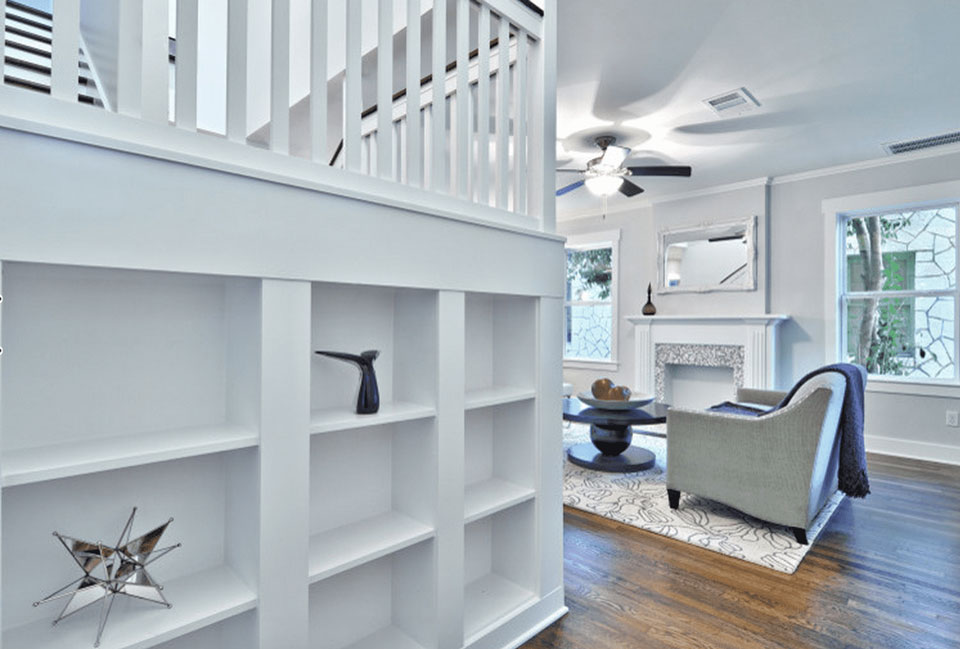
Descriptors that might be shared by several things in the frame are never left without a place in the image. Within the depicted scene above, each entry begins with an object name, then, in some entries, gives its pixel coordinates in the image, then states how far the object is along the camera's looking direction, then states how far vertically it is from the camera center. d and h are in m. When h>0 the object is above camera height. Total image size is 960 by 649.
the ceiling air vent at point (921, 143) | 3.75 +1.40
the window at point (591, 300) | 6.17 +0.30
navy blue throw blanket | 2.75 -0.69
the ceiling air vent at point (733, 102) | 3.12 +1.44
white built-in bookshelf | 1.01 -0.35
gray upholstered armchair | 2.45 -0.71
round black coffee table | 3.47 -0.85
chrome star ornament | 1.02 -0.53
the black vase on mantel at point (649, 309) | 5.50 +0.16
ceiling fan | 3.55 +1.11
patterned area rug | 2.45 -1.11
